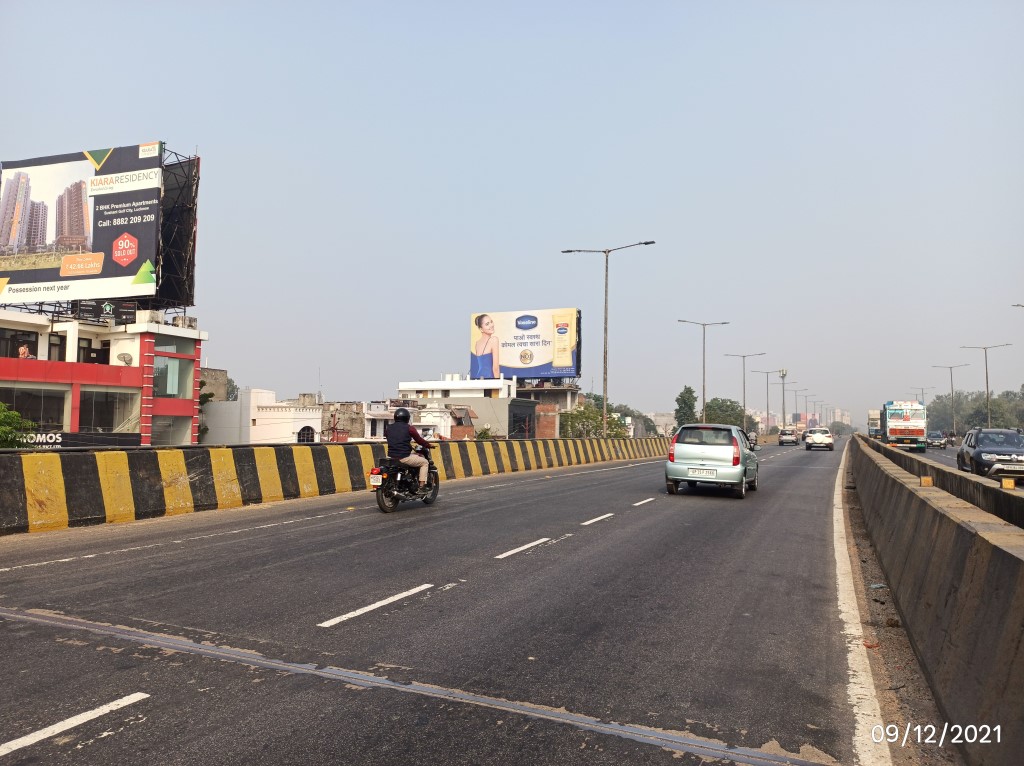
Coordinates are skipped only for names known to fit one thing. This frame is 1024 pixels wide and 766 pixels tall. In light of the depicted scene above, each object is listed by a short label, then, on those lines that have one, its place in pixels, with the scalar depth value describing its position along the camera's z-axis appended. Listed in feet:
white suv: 184.44
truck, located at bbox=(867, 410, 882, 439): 249.75
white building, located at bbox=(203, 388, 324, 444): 212.43
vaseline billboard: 290.15
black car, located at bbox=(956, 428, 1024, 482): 67.46
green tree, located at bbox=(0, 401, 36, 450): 105.09
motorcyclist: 43.80
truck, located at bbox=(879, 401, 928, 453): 159.63
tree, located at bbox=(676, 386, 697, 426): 493.36
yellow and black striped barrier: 33.65
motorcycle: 43.06
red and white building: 143.33
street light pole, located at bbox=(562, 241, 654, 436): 123.03
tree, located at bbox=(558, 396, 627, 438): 315.58
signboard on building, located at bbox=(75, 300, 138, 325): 169.17
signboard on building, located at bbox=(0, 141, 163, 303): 163.43
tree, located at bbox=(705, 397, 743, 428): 543.80
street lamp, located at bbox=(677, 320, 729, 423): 188.61
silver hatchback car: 53.57
